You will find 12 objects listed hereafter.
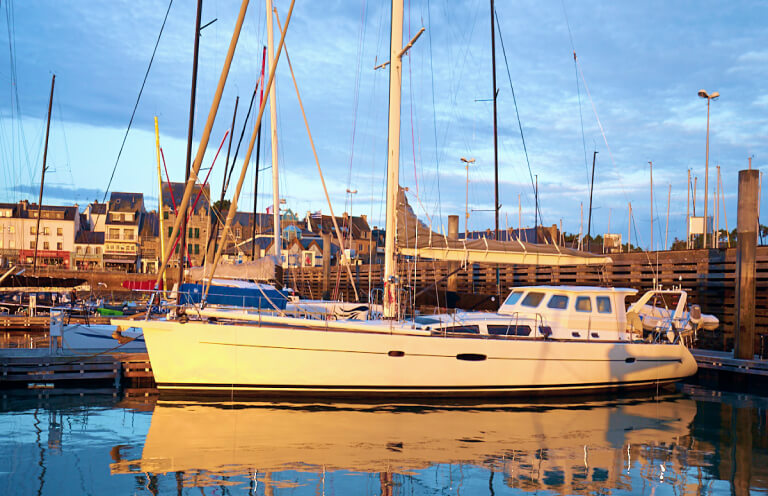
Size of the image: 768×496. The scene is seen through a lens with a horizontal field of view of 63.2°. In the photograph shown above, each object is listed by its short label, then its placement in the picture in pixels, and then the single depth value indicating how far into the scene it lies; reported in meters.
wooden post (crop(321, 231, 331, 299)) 37.94
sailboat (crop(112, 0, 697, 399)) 13.16
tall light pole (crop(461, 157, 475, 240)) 41.39
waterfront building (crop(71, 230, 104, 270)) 75.16
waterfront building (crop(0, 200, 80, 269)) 72.62
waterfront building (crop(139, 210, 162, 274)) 78.06
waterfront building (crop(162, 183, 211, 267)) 76.69
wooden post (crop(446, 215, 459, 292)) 27.81
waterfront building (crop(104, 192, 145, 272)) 75.94
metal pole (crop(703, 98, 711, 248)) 30.86
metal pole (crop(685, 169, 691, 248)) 44.50
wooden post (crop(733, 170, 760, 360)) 16.94
